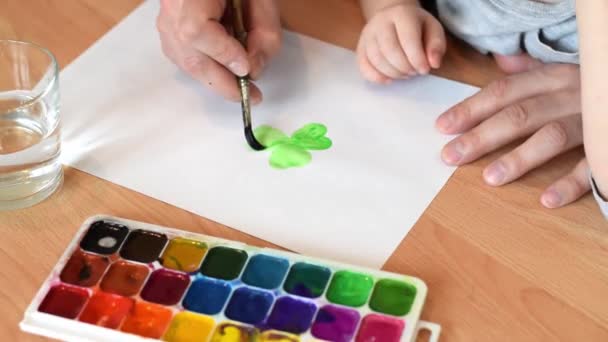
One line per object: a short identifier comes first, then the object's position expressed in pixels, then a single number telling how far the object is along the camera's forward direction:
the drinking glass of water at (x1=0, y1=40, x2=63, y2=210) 1.13
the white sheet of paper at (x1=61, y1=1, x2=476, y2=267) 1.12
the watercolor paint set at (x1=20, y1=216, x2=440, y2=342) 1.02
